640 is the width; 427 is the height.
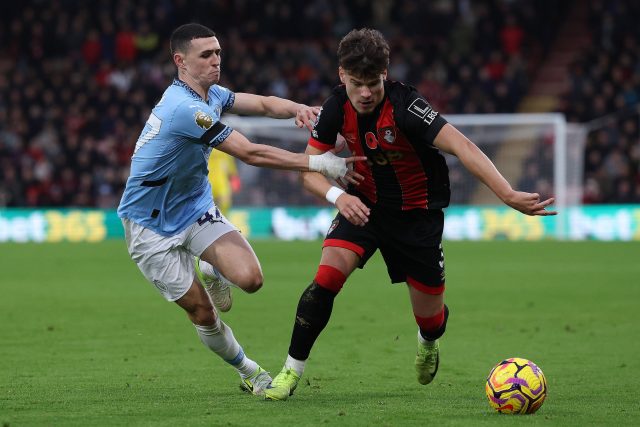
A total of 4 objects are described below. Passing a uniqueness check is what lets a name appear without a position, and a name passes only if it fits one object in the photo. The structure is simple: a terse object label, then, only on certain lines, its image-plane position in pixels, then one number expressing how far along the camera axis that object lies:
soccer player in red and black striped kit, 13.29
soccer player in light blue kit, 14.20
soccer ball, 12.62
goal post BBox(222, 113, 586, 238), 47.03
